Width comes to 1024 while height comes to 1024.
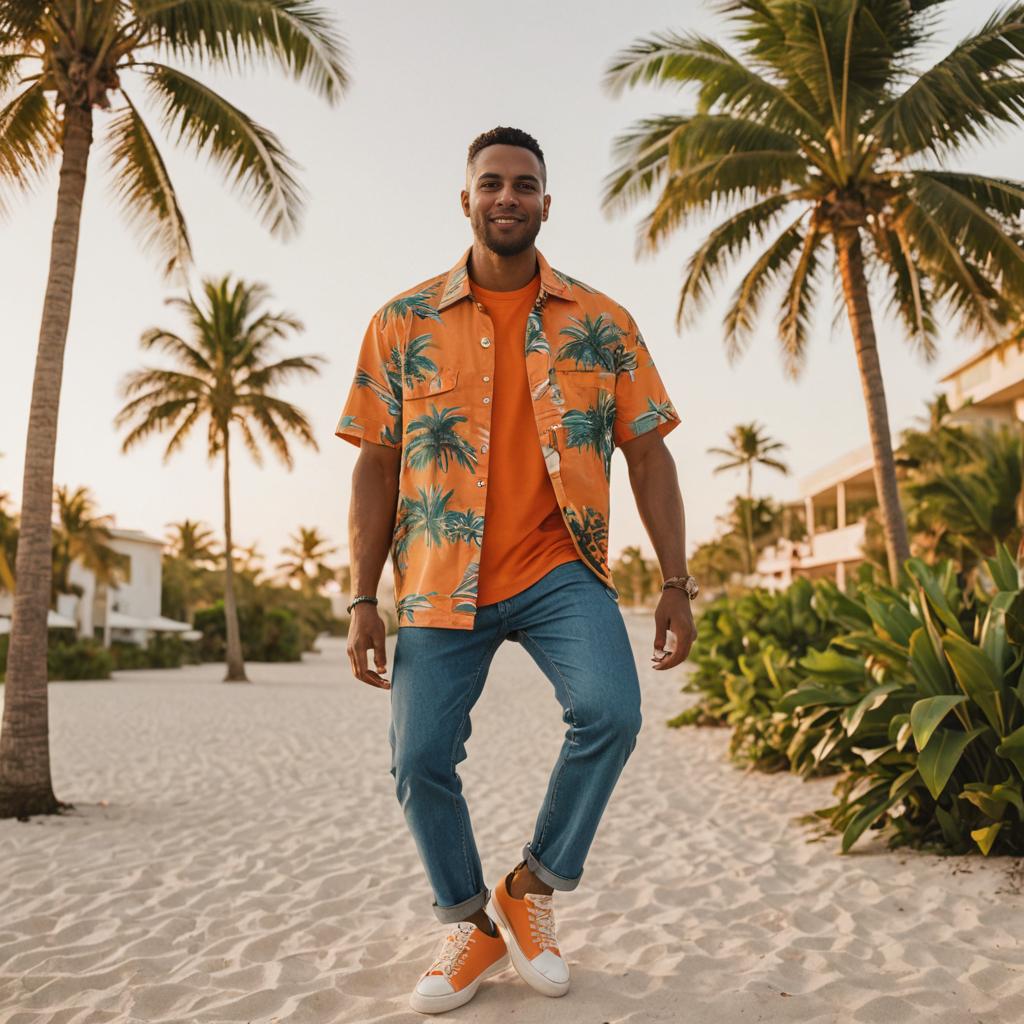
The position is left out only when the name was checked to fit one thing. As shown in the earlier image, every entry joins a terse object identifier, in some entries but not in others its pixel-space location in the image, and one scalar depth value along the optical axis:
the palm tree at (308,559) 70.94
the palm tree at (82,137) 6.85
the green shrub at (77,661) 25.52
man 2.69
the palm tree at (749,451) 54.16
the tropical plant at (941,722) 4.27
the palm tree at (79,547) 29.91
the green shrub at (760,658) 7.79
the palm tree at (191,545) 58.91
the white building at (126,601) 35.72
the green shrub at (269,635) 34.09
